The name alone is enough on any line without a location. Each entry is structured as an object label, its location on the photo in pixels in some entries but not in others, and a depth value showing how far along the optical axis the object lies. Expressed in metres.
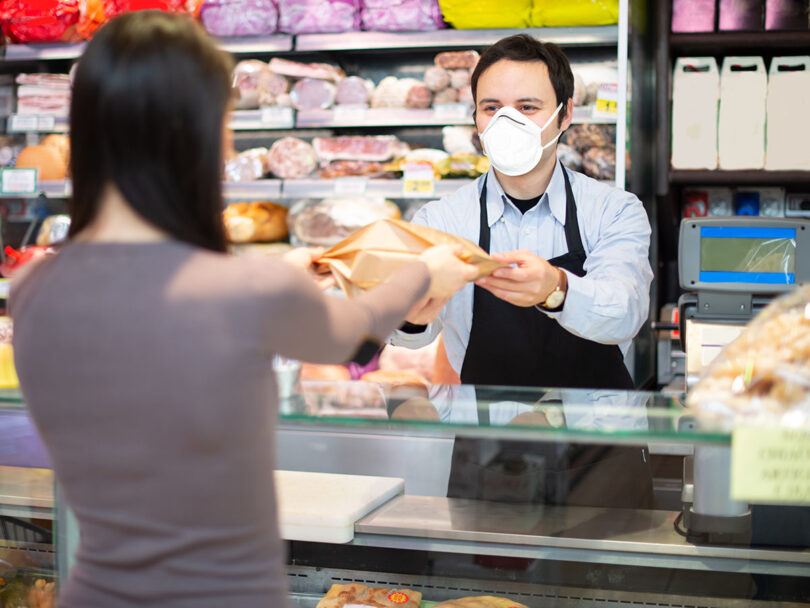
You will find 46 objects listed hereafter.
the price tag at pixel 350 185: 3.89
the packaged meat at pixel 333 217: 3.96
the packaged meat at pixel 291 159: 4.08
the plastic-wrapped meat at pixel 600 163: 3.67
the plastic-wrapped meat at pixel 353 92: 4.07
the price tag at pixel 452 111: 3.86
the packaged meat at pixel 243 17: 4.05
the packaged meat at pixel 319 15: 3.99
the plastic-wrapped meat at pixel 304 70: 4.10
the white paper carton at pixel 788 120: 3.71
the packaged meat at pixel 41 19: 4.20
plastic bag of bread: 1.04
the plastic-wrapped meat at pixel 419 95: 3.93
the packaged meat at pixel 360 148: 4.05
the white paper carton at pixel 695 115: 3.81
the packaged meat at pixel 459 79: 3.93
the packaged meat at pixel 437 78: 3.94
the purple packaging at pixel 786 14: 3.79
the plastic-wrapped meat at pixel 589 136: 3.71
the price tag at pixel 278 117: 4.02
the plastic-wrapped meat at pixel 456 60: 3.93
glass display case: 1.38
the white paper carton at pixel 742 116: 3.76
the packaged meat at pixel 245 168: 4.09
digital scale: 2.02
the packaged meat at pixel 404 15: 3.89
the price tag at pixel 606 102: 3.60
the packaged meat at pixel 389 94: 3.98
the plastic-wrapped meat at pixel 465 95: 3.90
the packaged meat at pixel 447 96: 3.93
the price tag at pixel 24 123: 4.37
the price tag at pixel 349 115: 3.99
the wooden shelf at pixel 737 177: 3.77
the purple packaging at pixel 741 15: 3.83
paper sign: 0.98
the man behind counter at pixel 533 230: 2.10
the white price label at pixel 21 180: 4.28
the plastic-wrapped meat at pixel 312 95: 4.05
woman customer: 0.88
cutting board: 1.53
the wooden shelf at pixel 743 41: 3.77
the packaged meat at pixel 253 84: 4.11
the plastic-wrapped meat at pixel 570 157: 3.67
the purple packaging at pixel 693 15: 3.86
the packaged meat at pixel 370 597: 1.56
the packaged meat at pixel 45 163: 4.29
